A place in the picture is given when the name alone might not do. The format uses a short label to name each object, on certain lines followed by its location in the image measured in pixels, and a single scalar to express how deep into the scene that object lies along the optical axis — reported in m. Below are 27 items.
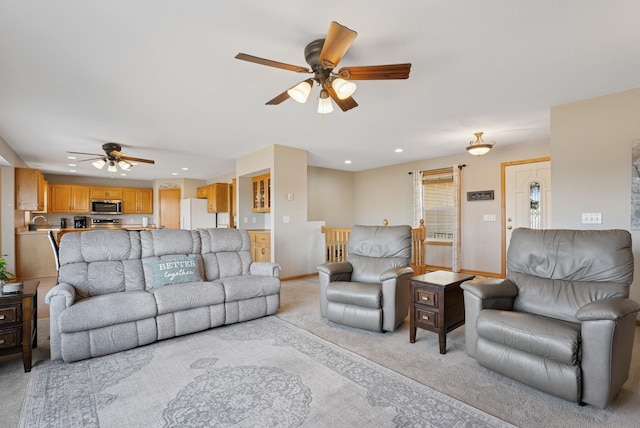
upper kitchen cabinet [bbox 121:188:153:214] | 9.74
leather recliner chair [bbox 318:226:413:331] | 3.11
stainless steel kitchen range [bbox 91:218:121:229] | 9.29
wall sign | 6.07
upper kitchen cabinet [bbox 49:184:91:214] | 8.62
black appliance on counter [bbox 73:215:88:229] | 8.91
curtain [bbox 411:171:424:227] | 7.11
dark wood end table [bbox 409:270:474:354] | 2.70
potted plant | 2.54
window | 6.74
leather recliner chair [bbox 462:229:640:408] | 1.88
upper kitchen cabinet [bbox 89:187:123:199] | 9.16
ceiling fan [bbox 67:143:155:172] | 5.34
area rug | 1.83
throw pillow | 3.22
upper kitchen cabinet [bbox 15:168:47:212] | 6.09
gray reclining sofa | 2.60
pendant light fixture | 4.71
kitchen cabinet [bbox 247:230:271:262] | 5.75
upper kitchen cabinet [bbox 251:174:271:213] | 6.32
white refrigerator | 8.85
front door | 5.42
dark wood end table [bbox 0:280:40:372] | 2.35
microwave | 9.16
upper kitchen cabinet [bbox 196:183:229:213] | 8.58
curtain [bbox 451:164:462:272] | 6.39
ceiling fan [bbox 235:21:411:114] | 1.99
